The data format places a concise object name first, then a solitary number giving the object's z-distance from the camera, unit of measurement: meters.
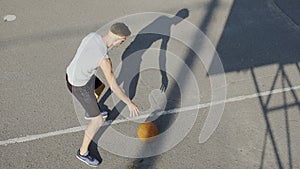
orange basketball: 4.78
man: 3.74
